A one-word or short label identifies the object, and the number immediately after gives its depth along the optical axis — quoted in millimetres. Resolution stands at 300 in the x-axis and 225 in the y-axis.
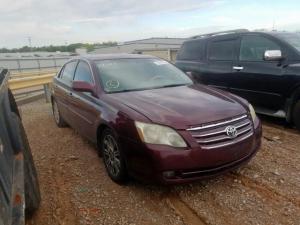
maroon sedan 2347
